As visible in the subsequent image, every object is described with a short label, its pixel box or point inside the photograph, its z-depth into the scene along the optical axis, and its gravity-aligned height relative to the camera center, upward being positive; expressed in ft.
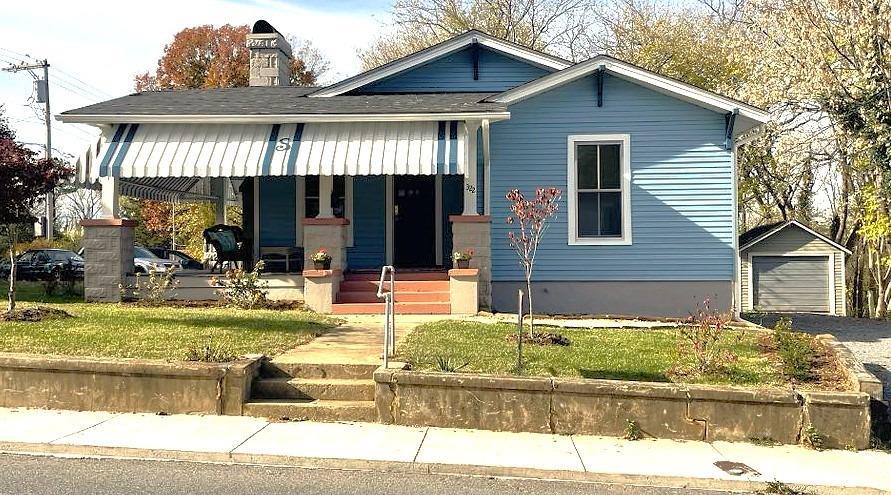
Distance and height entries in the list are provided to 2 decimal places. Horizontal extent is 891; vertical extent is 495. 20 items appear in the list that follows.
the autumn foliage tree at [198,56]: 140.56 +32.88
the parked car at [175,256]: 89.92 -2.38
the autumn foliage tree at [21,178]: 43.50 +3.45
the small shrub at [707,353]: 26.17 -4.22
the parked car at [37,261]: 79.97 -2.49
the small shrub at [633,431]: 22.50 -5.68
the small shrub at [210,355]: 25.58 -3.94
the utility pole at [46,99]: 122.93 +22.64
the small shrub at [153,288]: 42.85 -2.83
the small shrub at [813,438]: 21.90 -5.79
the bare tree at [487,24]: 108.47 +29.91
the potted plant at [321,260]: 41.70 -1.28
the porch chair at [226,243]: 47.14 -0.38
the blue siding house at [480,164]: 42.63 +4.00
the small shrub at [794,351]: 25.54 -4.05
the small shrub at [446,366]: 24.68 -4.18
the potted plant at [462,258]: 41.57 -1.21
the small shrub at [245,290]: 42.11 -2.92
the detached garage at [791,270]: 67.72 -3.23
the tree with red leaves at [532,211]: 30.37 +0.96
